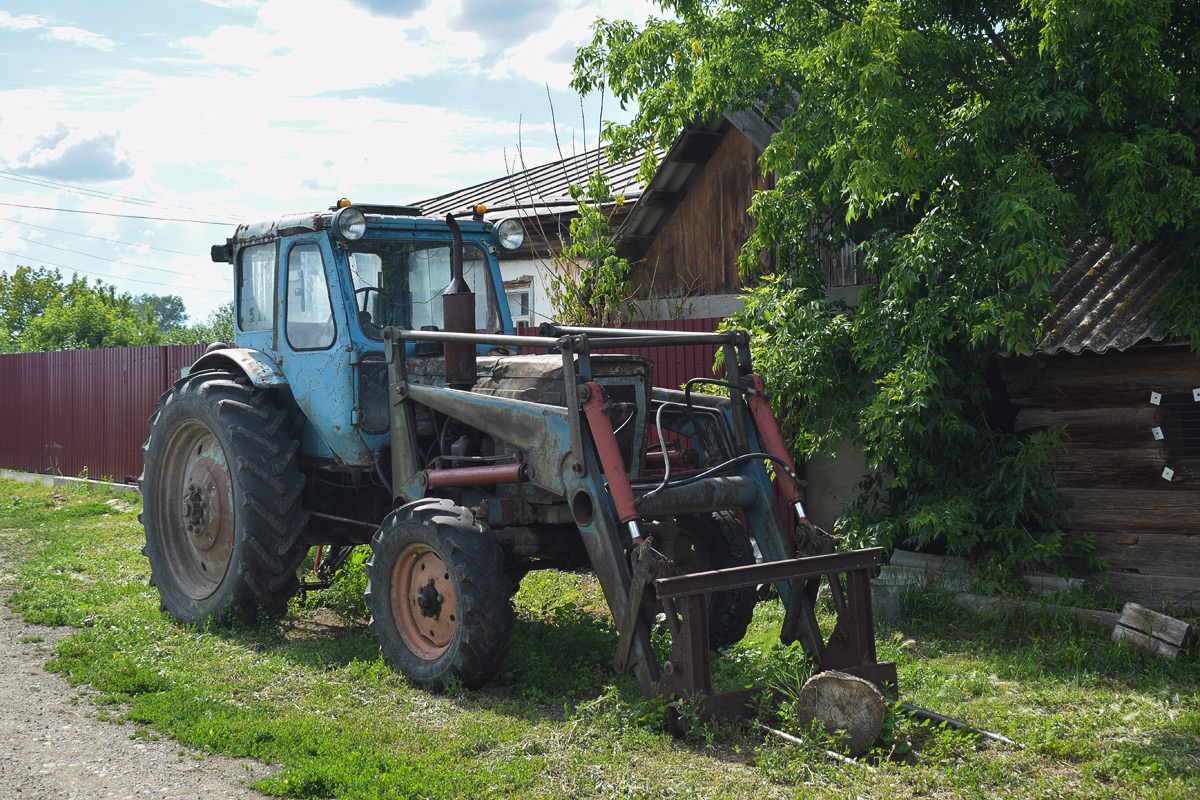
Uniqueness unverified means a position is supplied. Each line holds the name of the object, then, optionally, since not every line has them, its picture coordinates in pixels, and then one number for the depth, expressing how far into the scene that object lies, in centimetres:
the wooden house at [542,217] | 1480
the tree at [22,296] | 3400
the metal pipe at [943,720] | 511
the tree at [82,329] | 2700
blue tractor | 570
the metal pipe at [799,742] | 474
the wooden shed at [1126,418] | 775
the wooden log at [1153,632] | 650
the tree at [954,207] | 729
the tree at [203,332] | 2703
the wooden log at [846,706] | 491
